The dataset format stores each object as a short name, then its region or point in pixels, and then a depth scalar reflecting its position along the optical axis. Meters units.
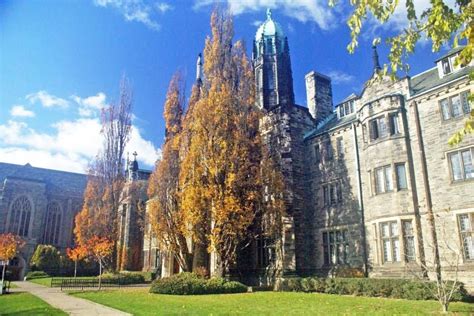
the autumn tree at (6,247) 27.18
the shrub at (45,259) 45.38
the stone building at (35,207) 52.97
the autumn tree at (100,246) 31.42
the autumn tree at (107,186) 36.25
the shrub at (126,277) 31.25
